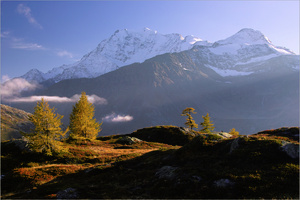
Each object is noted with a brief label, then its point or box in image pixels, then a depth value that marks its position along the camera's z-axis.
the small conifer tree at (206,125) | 68.16
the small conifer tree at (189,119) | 68.81
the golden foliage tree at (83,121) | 46.16
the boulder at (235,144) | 18.58
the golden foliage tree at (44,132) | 28.55
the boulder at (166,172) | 16.37
